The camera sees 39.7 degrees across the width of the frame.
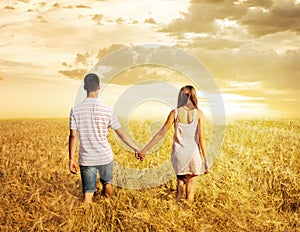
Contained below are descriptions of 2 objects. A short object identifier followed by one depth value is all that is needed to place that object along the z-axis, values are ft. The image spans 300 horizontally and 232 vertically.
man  17.63
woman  18.39
